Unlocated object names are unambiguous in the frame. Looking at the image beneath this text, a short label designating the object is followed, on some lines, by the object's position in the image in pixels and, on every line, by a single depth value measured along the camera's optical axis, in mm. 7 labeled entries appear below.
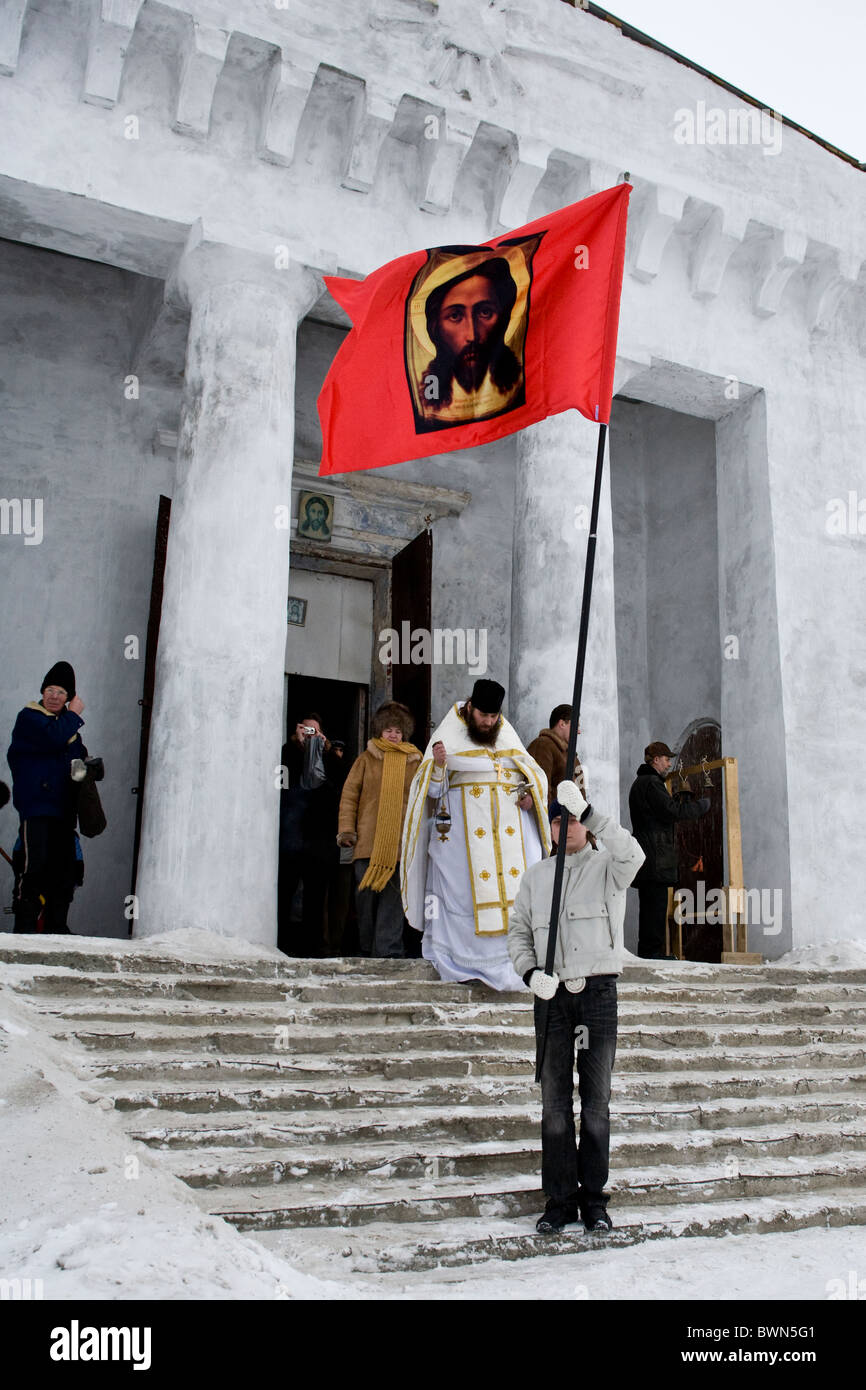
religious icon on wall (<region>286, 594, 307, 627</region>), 12078
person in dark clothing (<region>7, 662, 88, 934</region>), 7609
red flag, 6113
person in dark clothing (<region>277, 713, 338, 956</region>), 9008
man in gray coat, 4508
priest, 7434
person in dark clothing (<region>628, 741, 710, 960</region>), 9250
